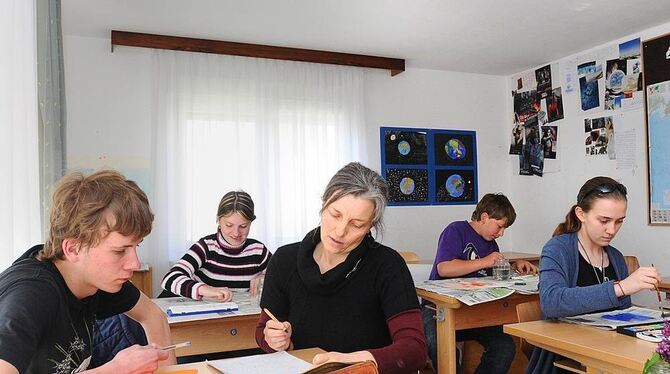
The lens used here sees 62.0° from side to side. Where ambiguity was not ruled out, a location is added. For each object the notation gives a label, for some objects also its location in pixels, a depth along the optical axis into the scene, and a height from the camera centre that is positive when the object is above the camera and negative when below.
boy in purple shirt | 3.01 -0.45
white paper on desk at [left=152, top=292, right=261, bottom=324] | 2.29 -0.53
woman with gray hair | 1.60 -0.30
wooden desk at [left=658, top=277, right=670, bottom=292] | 3.18 -0.62
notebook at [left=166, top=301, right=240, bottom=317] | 2.37 -0.52
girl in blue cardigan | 2.02 -0.34
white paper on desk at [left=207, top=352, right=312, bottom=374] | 1.38 -0.46
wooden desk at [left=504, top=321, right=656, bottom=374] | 1.57 -0.52
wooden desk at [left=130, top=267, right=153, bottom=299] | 3.78 -0.61
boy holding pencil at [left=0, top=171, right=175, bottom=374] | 1.12 -0.16
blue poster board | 4.87 +0.14
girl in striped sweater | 2.85 -0.35
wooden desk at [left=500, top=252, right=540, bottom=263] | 4.56 -0.64
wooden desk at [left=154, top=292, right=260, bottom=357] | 2.30 -0.60
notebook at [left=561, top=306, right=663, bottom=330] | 1.94 -0.51
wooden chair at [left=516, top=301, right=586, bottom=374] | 2.21 -0.53
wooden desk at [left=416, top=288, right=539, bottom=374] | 2.68 -0.66
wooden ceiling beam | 3.94 +1.05
